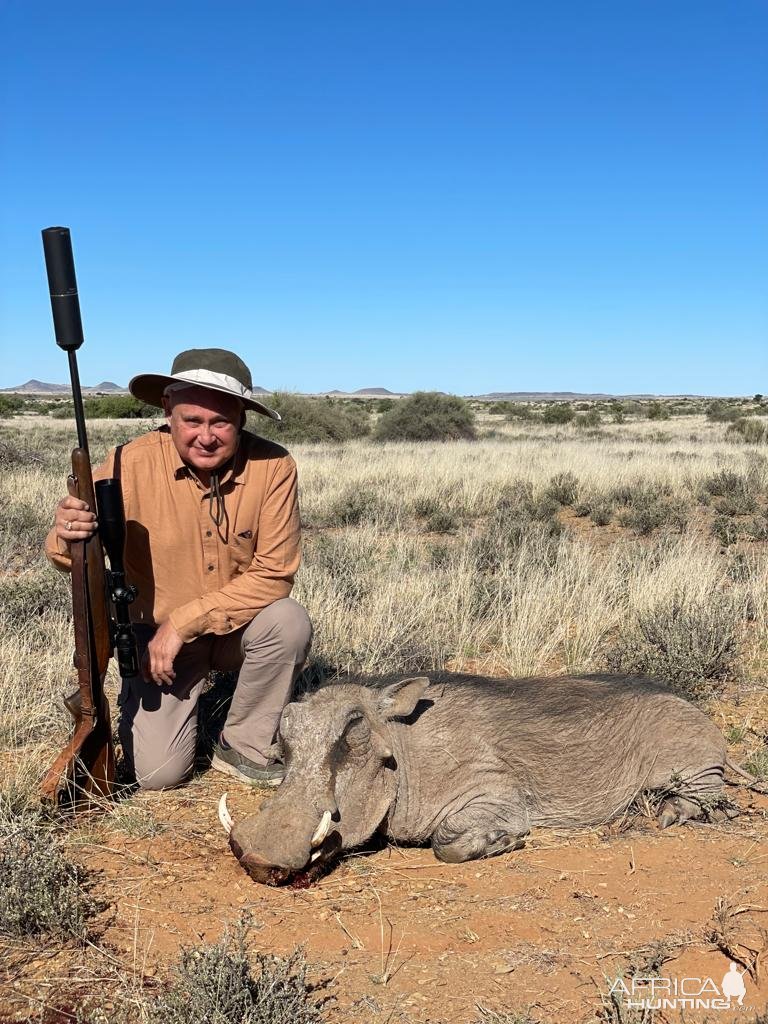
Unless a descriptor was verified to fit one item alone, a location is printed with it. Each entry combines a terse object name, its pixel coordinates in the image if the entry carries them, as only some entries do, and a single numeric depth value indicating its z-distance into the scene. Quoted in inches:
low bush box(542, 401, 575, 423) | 1702.8
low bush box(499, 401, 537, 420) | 1951.4
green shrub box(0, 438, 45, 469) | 652.7
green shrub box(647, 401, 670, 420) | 1899.0
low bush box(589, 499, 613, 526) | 482.6
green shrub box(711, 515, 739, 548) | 411.4
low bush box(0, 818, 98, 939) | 117.8
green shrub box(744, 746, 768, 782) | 174.5
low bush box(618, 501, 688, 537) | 453.4
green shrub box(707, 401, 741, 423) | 1651.1
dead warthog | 132.6
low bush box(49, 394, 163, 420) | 1699.1
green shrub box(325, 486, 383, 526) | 482.3
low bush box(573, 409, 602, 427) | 1574.2
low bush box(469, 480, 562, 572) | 366.5
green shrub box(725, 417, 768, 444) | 1075.2
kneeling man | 169.9
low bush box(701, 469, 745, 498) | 558.9
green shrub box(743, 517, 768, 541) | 429.4
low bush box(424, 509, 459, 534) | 466.6
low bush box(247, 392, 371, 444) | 1072.2
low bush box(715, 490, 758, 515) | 493.0
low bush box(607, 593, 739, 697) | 223.5
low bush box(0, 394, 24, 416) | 1740.8
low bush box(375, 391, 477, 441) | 1222.3
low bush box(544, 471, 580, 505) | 546.0
